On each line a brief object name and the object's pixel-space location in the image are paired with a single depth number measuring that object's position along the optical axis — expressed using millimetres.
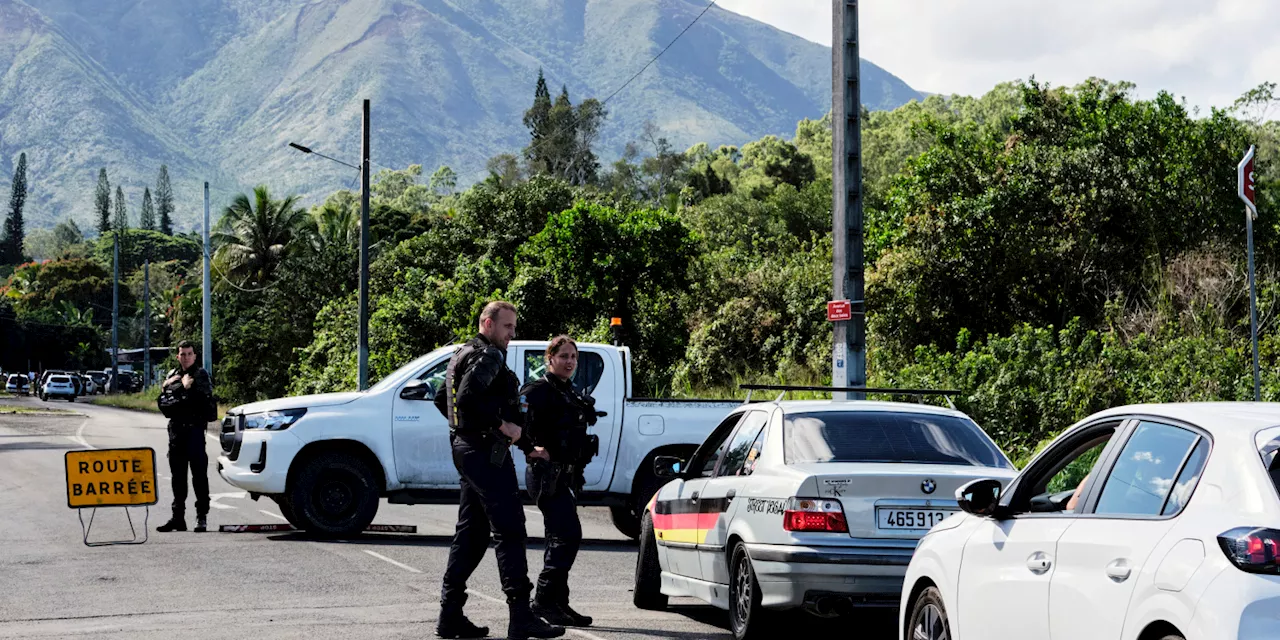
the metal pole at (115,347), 82750
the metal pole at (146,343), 85444
